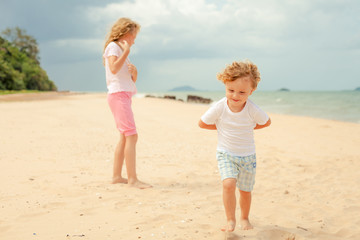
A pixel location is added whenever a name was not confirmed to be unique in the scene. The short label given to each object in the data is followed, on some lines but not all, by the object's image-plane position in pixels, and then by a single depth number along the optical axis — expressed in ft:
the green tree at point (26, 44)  181.27
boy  10.09
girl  14.89
